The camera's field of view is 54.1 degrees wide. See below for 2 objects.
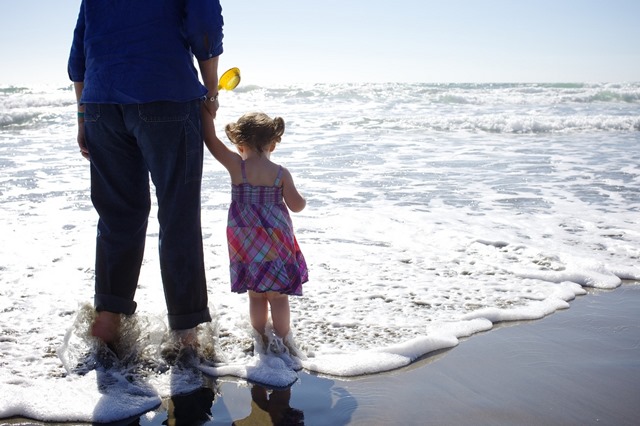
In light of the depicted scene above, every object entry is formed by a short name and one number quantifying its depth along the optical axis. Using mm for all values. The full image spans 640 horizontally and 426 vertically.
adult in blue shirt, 2479
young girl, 2928
